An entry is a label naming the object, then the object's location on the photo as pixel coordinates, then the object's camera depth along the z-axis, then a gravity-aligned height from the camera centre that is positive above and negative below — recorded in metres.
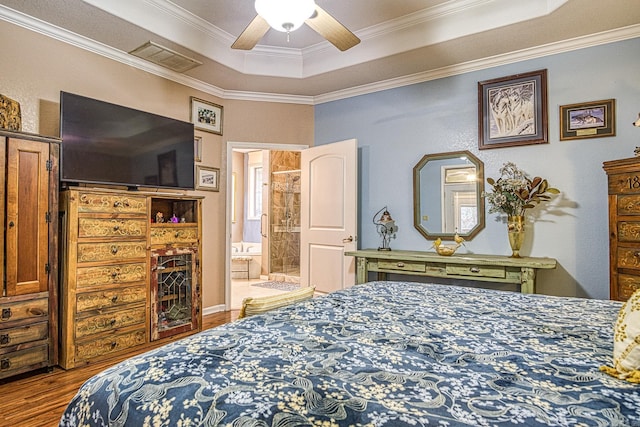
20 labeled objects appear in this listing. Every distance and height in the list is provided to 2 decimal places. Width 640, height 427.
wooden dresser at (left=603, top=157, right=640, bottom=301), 2.47 -0.06
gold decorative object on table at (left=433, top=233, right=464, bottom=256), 3.43 -0.29
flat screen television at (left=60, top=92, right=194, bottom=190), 2.86 +0.64
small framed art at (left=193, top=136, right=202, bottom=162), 4.16 +0.80
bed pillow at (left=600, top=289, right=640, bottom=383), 0.90 -0.33
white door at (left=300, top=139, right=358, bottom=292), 4.16 +0.03
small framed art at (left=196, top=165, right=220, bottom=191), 4.19 +0.47
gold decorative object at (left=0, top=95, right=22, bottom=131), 2.57 +0.75
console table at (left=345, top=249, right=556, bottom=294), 3.02 -0.45
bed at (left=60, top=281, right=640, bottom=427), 0.75 -0.40
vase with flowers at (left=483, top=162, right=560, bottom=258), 3.23 +0.17
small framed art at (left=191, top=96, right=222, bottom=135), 4.17 +1.21
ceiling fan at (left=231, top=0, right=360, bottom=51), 2.03 +1.25
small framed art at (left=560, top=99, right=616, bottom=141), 3.09 +0.85
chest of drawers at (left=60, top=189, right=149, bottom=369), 2.73 -0.46
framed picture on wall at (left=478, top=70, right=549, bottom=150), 3.38 +1.03
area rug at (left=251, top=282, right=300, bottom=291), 6.19 -1.20
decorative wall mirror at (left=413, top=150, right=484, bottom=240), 3.68 +0.23
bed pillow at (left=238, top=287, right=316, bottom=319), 1.59 -0.39
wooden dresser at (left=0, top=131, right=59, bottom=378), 2.44 -0.24
